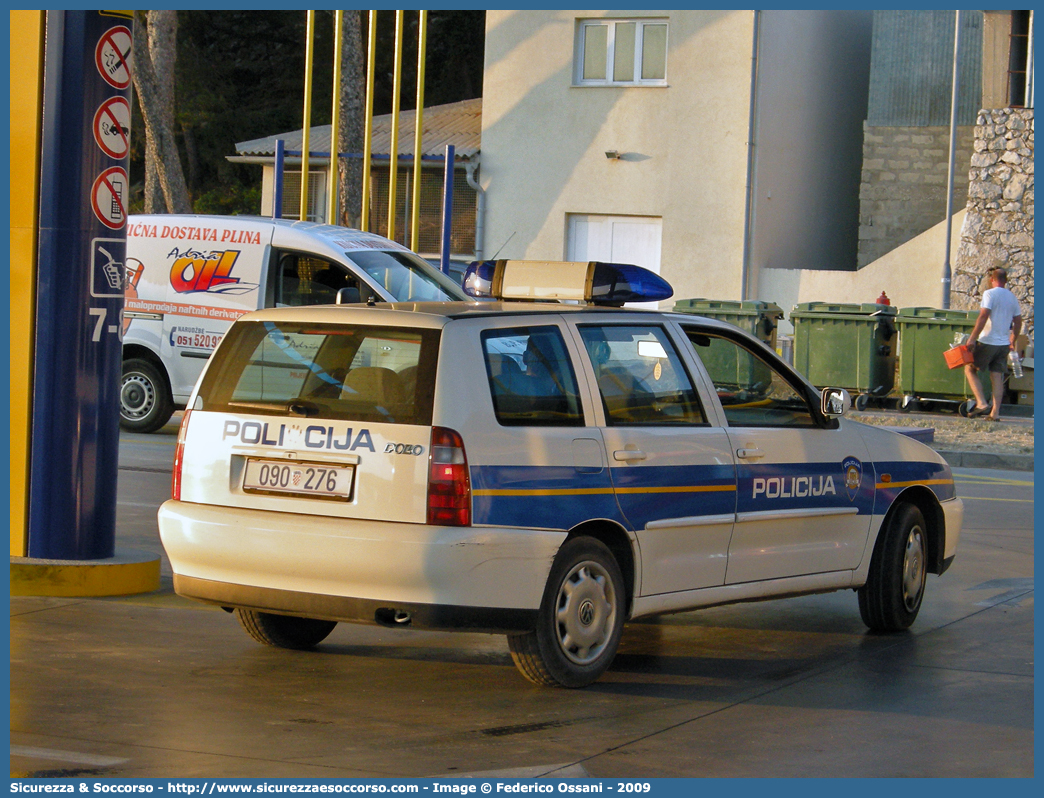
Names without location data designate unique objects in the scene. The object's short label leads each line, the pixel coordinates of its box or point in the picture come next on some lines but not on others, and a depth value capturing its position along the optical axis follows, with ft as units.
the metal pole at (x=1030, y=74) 83.41
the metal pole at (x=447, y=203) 77.05
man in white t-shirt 62.85
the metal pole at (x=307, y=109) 84.84
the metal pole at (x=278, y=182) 78.69
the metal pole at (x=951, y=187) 83.35
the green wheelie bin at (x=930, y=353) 68.13
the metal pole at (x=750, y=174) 88.53
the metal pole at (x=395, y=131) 86.28
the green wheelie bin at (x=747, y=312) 72.69
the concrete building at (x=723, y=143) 89.15
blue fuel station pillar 25.53
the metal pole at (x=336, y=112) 85.25
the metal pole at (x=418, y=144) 83.76
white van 47.88
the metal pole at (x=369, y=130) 83.46
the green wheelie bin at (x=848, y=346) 70.49
